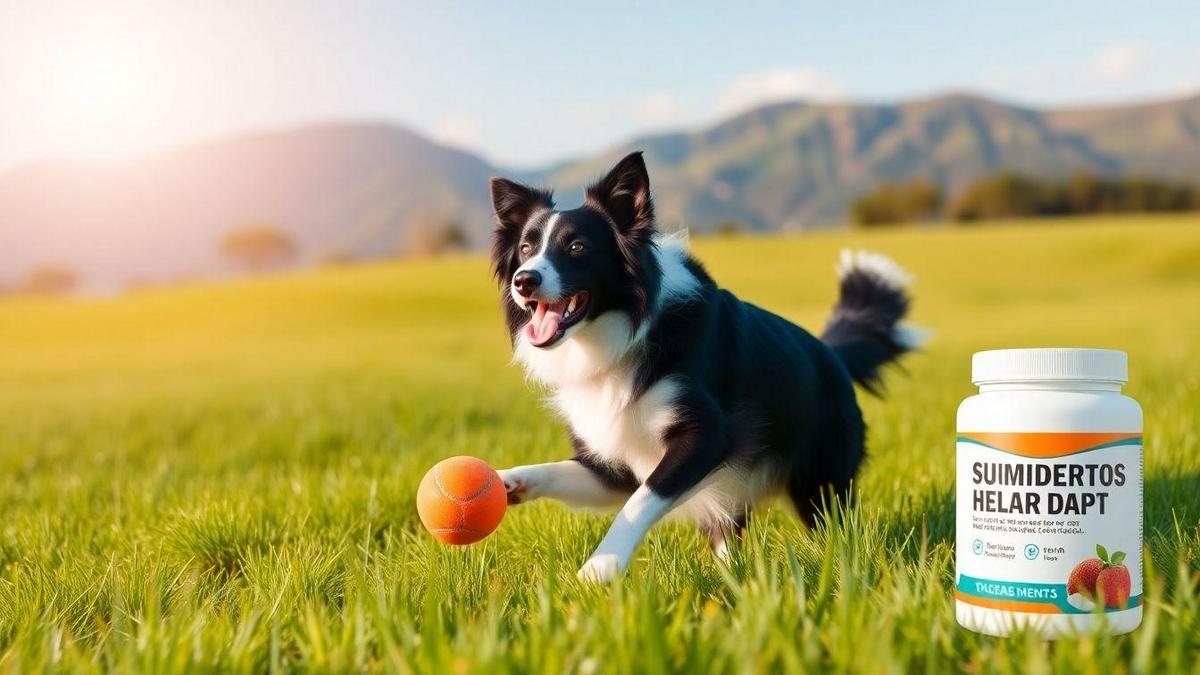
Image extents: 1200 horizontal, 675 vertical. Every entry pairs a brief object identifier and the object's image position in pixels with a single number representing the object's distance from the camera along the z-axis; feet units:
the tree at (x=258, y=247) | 336.49
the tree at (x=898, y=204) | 267.59
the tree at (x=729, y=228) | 240.53
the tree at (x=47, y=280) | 323.37
